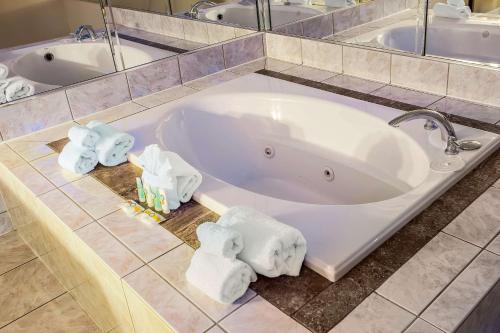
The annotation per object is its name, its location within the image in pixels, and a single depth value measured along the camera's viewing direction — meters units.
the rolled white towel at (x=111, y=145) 2.04
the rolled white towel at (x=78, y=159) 2.01
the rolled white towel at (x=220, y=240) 1.33
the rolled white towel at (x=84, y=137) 2.02
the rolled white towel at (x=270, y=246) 1.33
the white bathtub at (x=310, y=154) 1.54
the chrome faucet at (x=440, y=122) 1.78
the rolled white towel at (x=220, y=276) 1.29
